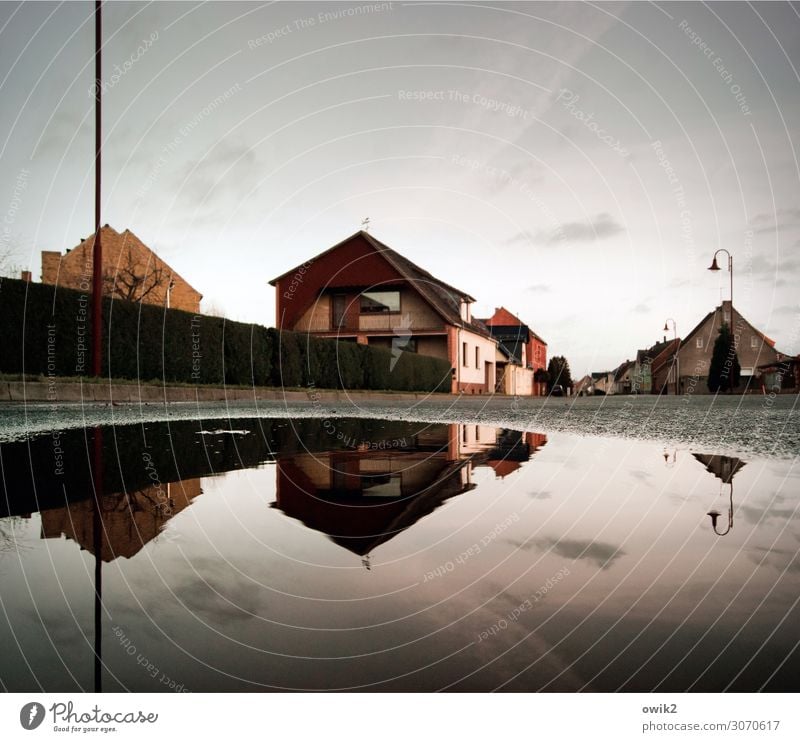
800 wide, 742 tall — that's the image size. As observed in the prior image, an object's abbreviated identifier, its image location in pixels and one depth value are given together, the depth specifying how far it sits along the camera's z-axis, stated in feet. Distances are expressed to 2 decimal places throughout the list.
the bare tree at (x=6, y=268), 90.06
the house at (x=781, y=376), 131.03
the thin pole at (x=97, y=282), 52.00
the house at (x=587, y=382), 392.92
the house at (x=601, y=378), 467.48
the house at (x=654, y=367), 256.73
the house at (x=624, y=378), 383.82
